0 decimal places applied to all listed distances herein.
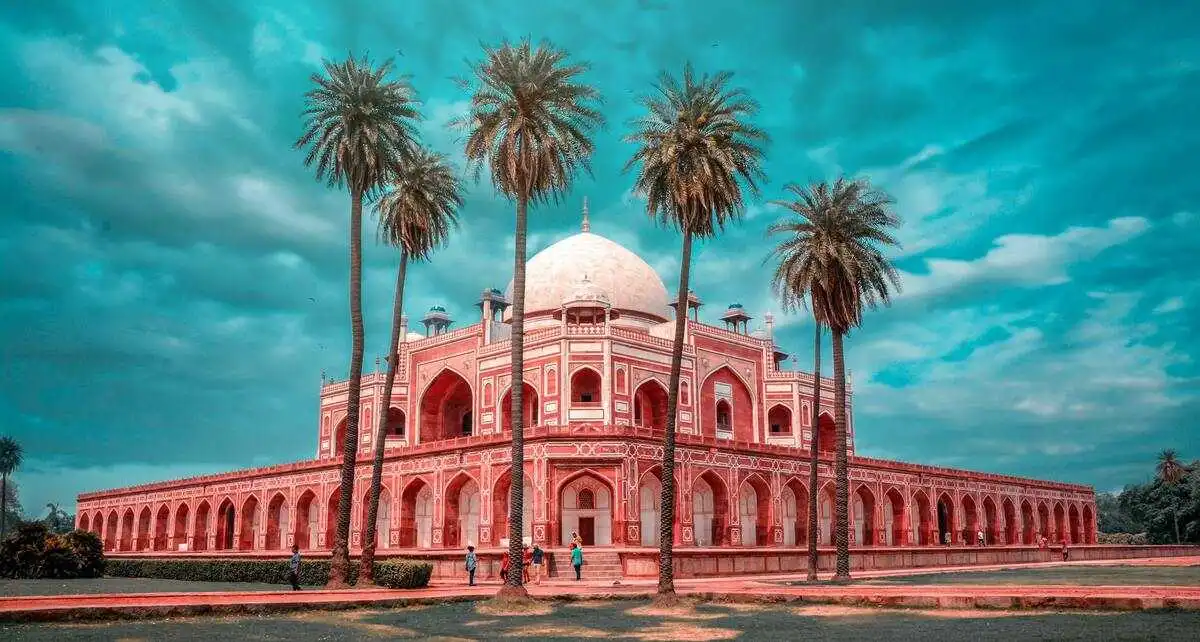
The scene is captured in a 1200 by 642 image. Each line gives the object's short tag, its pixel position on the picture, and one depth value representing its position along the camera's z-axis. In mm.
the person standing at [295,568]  29281
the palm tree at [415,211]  31875
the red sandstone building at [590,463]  41562
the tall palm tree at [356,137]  29359
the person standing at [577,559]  32094
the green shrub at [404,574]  27875
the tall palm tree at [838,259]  32844
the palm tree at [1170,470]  80375
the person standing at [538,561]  33156
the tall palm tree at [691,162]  26359
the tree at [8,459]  96125
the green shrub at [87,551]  42688
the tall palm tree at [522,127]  26125
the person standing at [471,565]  31047
